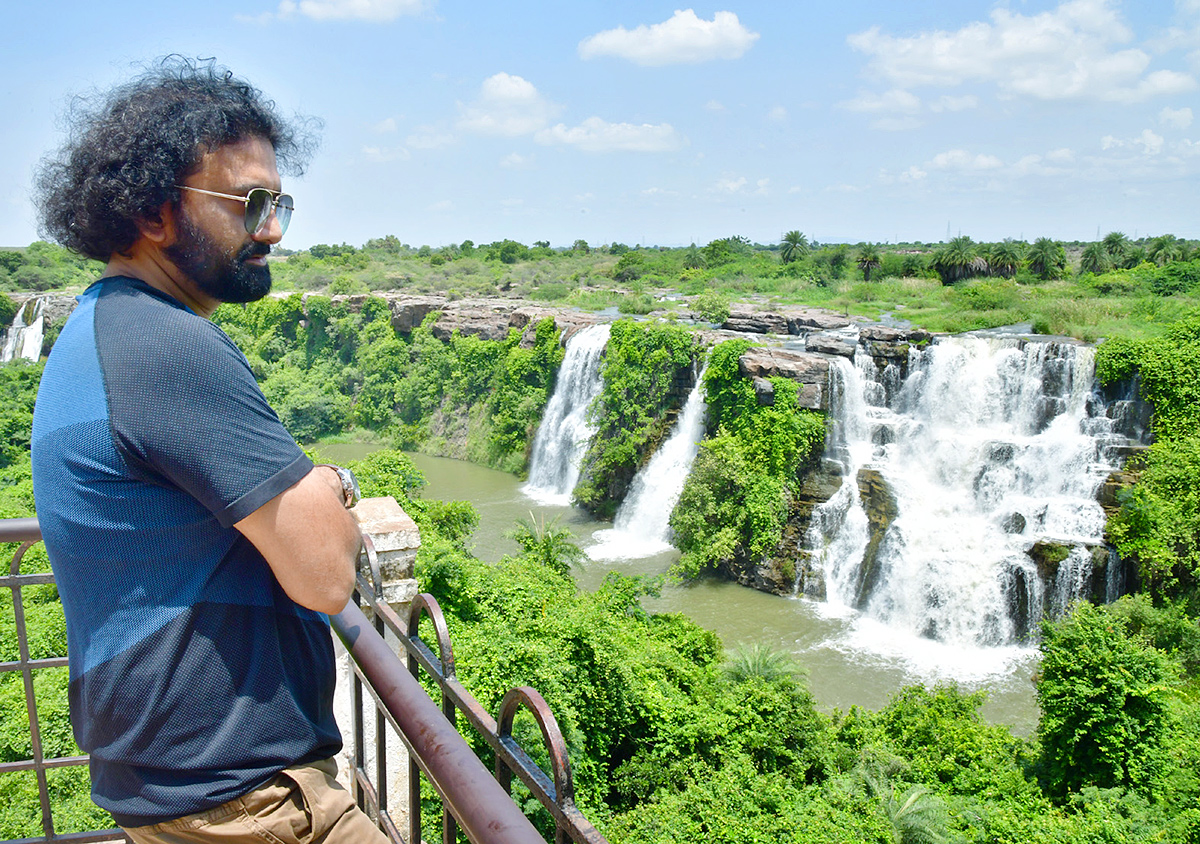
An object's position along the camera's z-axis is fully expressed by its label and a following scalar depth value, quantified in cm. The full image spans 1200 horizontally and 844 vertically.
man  129
